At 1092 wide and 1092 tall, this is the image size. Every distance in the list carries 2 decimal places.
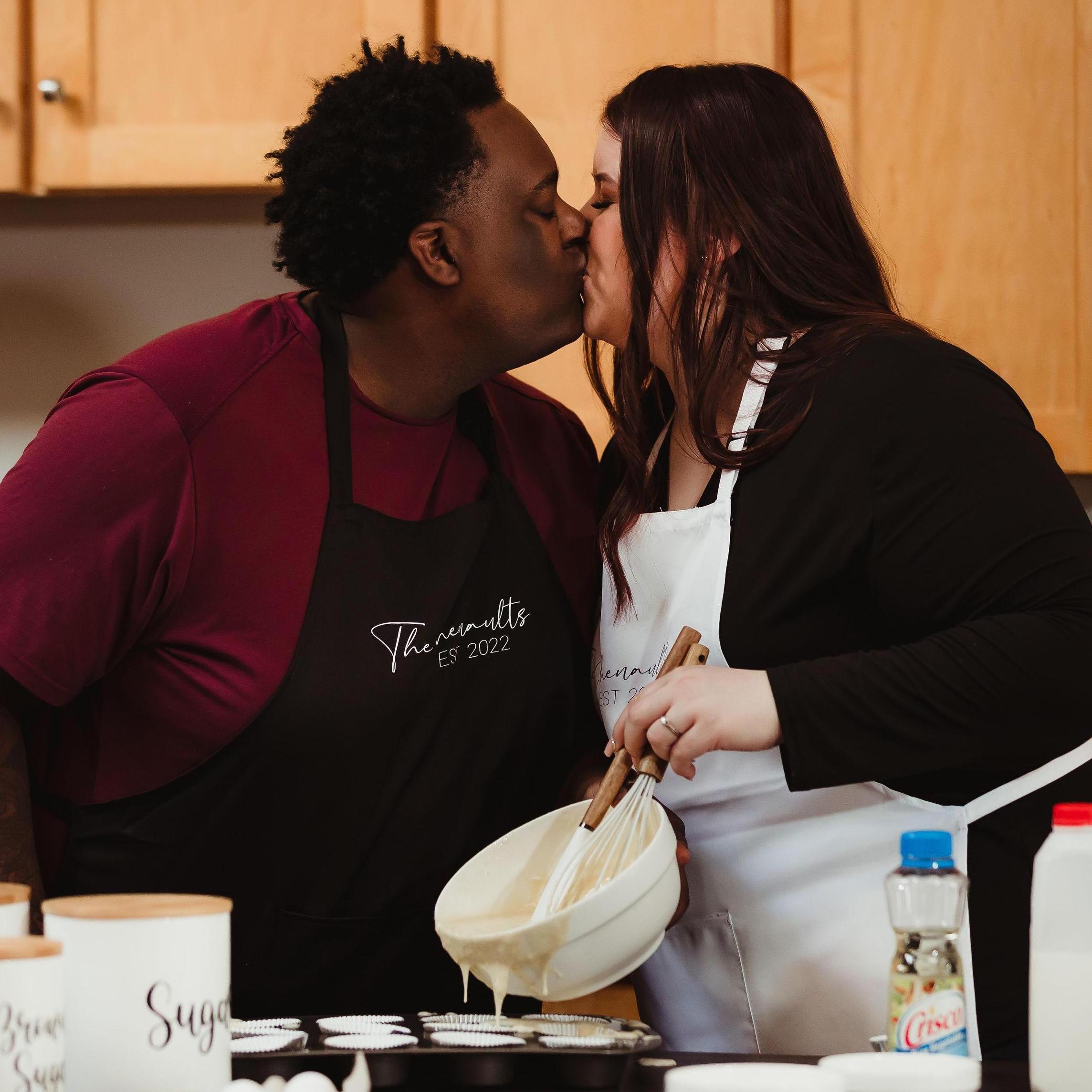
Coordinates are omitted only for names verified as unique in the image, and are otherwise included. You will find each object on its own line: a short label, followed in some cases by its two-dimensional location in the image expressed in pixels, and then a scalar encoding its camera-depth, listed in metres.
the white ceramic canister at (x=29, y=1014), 2.23
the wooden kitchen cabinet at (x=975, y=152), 3.78
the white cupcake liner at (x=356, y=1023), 2.54
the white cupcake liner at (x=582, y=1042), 2.48
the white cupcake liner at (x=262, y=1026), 2.54
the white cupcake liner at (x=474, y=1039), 2.49
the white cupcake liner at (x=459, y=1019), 2.57
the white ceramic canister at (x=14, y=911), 2.33
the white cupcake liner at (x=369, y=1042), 2.48
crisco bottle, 2.42
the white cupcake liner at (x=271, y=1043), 2.48
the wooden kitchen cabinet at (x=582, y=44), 3.77
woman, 2.71
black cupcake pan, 2.46
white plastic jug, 2.39
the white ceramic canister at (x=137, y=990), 2.29
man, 2.92
